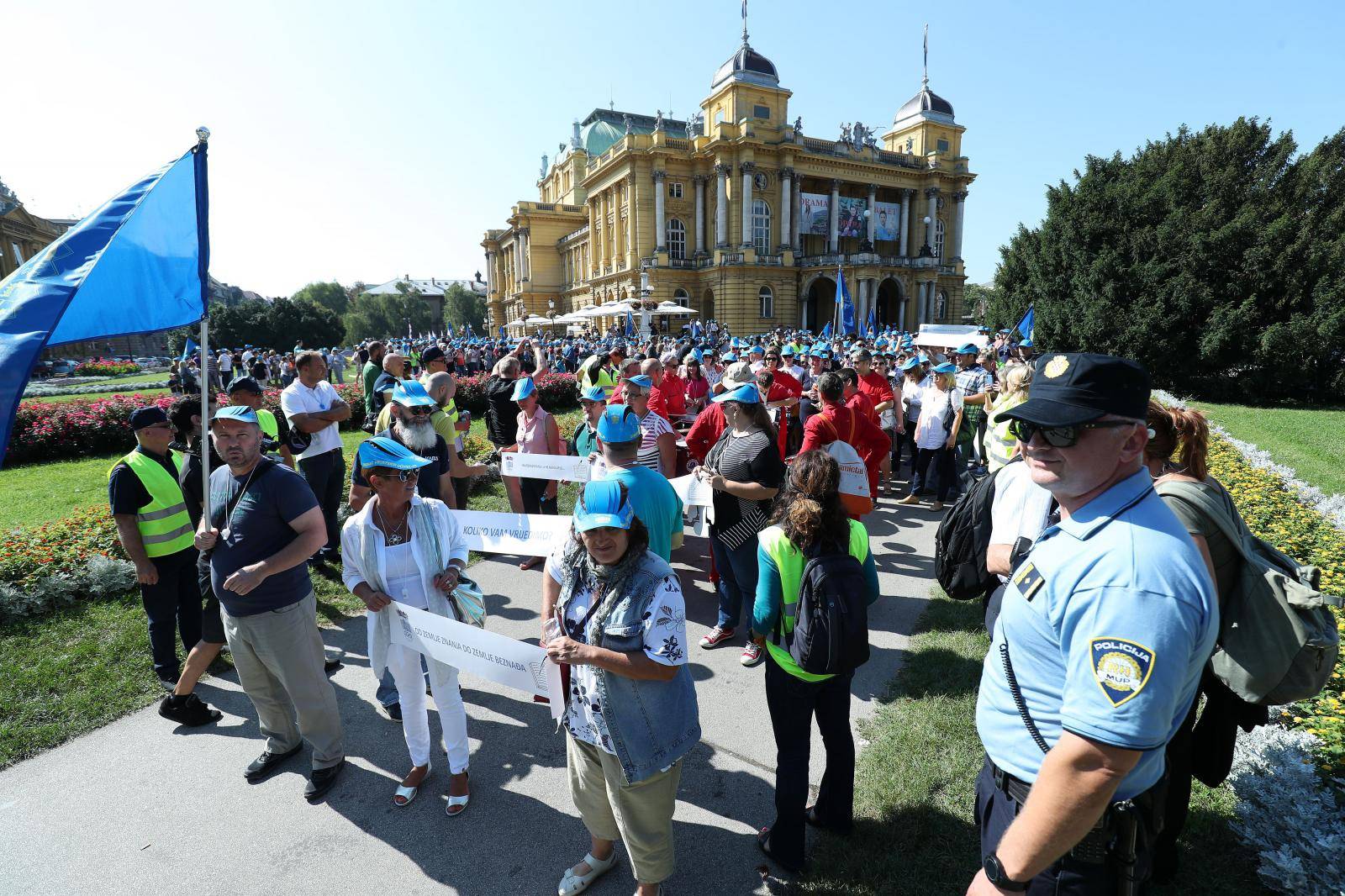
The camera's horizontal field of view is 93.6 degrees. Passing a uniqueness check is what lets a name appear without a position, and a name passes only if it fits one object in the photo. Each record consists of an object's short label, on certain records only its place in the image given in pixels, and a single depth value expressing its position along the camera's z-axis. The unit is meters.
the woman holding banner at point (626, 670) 2.50
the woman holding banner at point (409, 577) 3.44
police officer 1.41
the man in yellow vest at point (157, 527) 4.29
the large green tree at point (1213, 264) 17.09
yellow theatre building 51.12
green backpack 2.07
